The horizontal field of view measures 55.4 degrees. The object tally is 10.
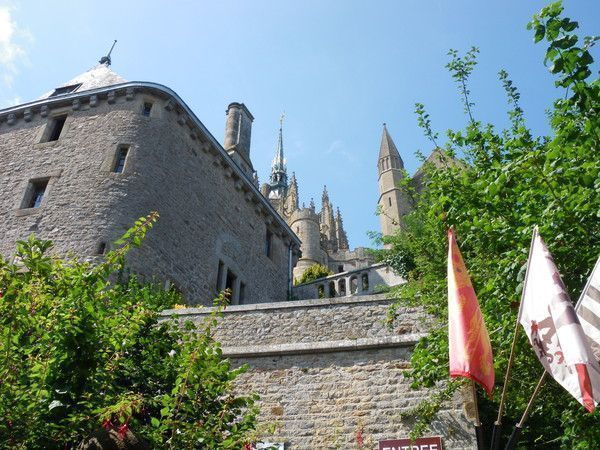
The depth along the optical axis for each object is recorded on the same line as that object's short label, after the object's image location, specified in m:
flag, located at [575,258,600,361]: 4.47
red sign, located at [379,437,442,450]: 7.68
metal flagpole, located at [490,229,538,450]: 4.06
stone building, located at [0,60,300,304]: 13.27
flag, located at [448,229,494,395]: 4.32
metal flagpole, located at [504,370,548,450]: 4.10
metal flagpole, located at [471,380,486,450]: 4.24
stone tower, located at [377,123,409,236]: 40.16
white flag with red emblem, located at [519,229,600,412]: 3.73
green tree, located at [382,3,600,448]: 5.79
